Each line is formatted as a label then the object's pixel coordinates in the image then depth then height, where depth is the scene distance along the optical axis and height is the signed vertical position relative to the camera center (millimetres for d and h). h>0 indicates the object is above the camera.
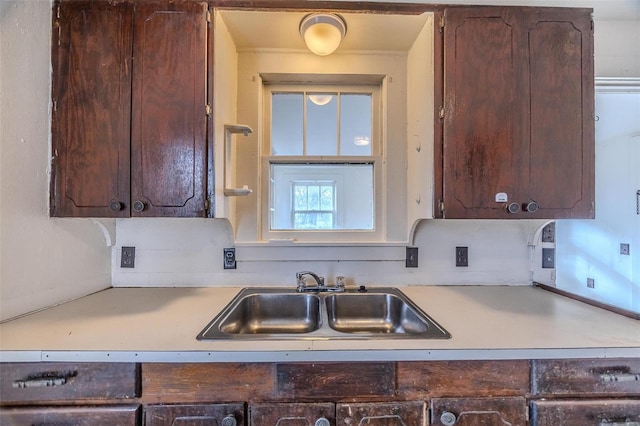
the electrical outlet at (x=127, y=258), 1466 -247
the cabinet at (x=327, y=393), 789 -538
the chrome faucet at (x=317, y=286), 1378 -378
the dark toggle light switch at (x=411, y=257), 1498 -243
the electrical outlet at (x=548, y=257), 1494 -242
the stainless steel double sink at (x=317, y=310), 1295 -486
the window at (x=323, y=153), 1606 +362
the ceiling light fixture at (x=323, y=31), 1226 +862
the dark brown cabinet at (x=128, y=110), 1136 +435
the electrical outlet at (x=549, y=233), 1498 -106
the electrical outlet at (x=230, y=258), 1471 -247
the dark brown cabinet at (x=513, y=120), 1169 +408
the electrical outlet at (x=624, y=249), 2348 -304
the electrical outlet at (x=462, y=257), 1505 -243
